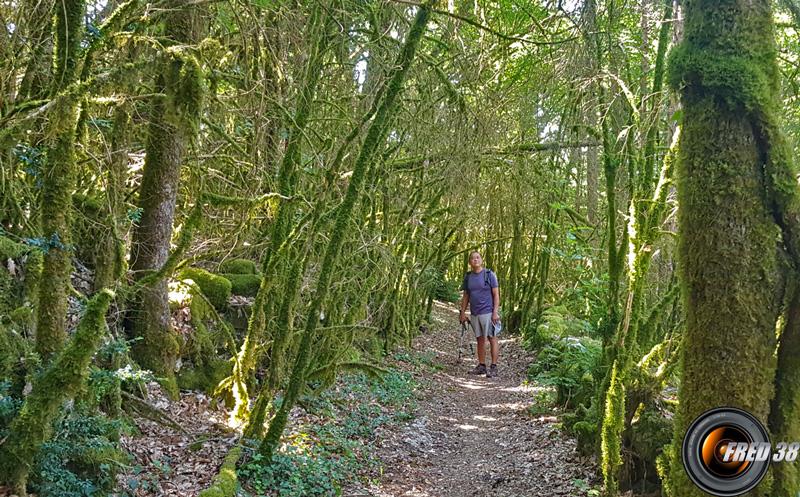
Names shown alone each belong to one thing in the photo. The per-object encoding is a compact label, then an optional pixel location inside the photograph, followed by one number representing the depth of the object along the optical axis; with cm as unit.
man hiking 1060
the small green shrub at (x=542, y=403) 795
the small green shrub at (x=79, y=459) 341
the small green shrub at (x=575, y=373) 684
